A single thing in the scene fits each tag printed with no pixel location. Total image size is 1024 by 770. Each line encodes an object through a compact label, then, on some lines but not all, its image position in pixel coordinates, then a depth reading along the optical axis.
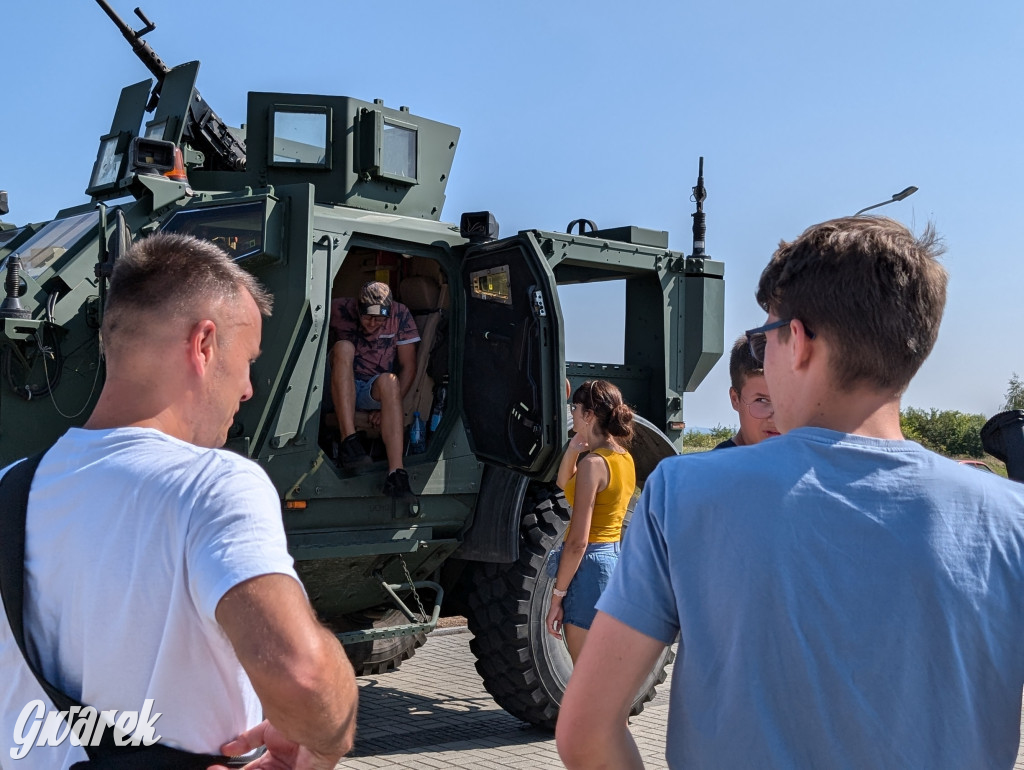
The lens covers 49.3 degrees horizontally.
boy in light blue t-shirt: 1.54
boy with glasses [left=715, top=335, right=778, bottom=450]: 3.61
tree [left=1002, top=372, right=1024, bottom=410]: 33.94
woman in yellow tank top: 5.20
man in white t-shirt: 1.57
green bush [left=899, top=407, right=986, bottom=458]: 31.12
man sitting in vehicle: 5.65
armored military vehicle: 5.18
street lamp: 8.55
